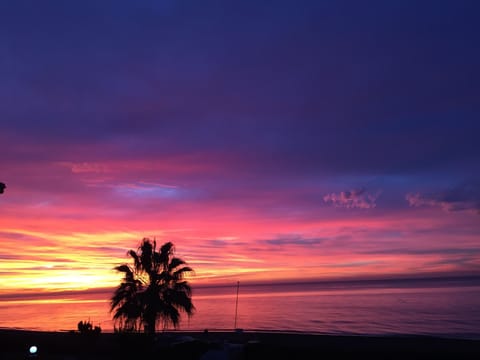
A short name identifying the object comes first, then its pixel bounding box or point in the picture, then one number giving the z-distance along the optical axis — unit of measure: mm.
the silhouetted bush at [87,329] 26494
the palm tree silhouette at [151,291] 24297
